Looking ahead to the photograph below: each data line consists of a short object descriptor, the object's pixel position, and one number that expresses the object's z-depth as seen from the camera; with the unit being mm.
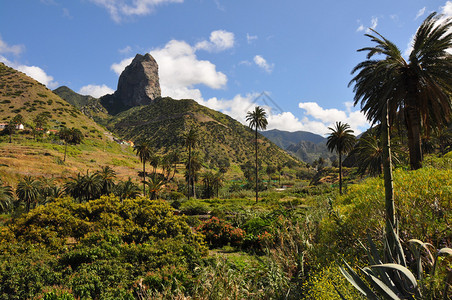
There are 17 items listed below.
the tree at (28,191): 41812
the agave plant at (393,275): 3658
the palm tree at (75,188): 42344
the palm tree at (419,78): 12969
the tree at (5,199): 38031
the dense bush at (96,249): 8773
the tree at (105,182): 45841
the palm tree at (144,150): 56656
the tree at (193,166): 63025
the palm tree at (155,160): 71188
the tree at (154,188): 44900
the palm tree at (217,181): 69000
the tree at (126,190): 45450
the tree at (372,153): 27300
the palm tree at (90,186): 42469
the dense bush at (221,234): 18375
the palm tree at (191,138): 54312
